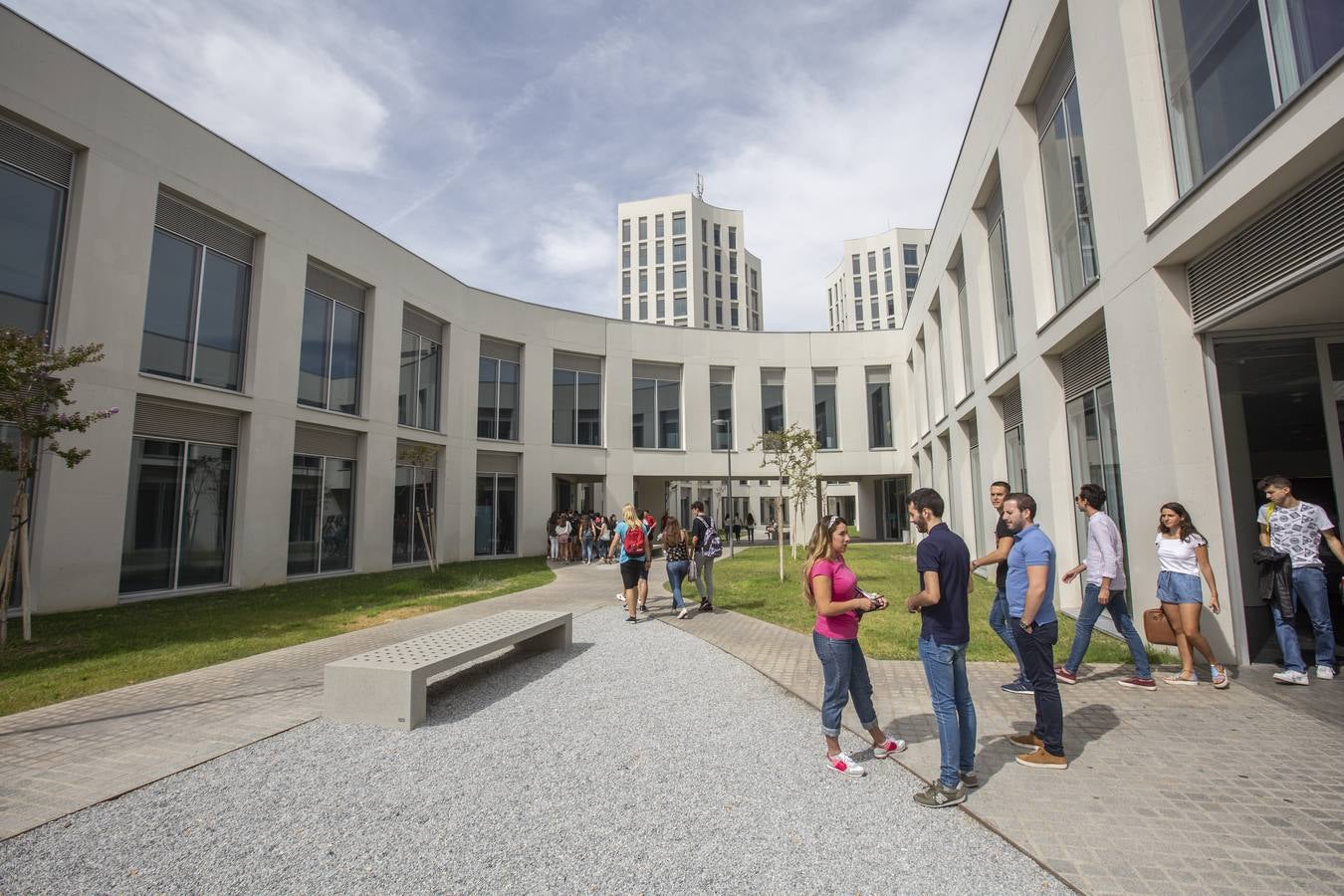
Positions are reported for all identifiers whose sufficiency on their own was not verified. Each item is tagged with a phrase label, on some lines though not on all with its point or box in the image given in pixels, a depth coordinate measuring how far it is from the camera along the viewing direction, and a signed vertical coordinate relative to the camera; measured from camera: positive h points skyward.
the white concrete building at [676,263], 60.44 +23.67
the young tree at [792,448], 18.94 +1.81
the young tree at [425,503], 18.25 +0.32
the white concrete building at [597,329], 6.43 +3.14
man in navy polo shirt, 3.70 -0.85
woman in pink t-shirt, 4.17 -0.78
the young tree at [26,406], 8.11 +1.47
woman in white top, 5.77 -0.69
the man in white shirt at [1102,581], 5.89 -0.70
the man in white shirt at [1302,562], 5.68 -0.52
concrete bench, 5.14 -1.36
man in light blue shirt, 4.06 -0.88
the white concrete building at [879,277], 67.00 +24.75
